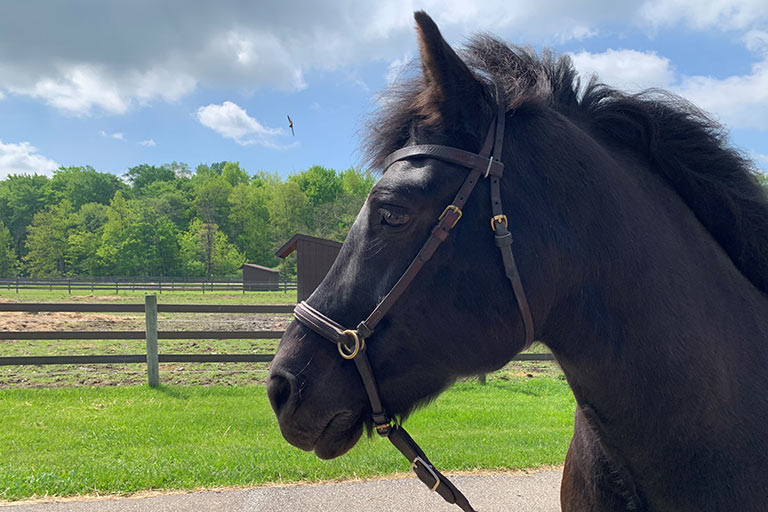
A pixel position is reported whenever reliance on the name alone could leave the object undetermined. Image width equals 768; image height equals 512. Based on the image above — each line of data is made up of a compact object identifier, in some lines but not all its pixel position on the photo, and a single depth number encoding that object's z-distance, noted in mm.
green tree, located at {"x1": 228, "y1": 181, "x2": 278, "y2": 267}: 68875
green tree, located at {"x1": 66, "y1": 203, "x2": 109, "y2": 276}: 64188
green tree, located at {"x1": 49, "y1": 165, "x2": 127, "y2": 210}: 89938
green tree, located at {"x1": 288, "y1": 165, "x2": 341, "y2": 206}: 68125
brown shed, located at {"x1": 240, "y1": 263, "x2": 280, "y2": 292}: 39562
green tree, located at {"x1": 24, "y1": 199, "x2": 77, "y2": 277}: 64250
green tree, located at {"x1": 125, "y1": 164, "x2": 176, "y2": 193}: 105625
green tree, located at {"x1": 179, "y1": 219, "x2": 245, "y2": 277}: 63156
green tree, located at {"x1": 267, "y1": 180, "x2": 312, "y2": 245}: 61688
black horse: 1532
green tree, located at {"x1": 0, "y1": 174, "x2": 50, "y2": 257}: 79938
